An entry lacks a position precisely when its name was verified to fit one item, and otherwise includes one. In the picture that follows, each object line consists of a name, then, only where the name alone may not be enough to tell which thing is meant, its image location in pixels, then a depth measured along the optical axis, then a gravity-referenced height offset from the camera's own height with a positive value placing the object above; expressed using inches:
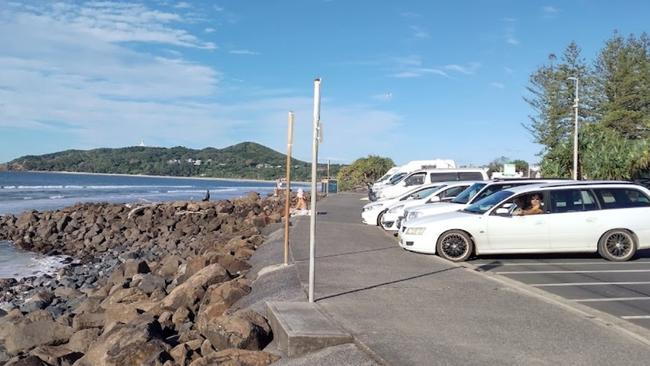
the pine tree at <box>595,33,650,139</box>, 2044.8 +304.3
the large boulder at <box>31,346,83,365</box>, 374.0 -101.2
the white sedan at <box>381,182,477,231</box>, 743.1 -21.7
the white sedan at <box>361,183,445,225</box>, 821.0 -29.5
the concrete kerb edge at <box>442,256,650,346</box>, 293.6 -64.8
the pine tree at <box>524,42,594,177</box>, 2139.5 +264.3
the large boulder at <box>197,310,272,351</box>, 298.4 -69.8
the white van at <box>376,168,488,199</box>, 994.7 +6.3
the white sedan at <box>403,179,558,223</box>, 639.1 -16.0
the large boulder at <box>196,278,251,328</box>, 406.0 -75.8
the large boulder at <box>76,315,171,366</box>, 314.0 -82.4
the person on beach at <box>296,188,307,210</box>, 1143.6 -39.2
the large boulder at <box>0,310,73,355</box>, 432.5 -103.2
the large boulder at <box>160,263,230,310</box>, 469.4 -78.6
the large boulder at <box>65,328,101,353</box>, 415.4 -102.2
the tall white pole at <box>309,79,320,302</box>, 346.9 +9.3
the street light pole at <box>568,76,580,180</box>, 1302.9 +80.3
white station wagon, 546.6 -36.3
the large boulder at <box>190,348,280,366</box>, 277.7 -75.0
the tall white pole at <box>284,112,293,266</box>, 446.9 -1.8
